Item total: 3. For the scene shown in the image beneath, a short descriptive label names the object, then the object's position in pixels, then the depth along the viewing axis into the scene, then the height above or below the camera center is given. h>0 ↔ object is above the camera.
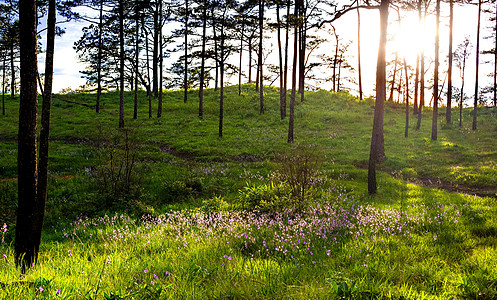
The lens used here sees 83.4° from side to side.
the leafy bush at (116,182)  9.34 -1.68
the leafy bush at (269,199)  7.50 -1.69
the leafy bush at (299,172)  8.34 -1.01
